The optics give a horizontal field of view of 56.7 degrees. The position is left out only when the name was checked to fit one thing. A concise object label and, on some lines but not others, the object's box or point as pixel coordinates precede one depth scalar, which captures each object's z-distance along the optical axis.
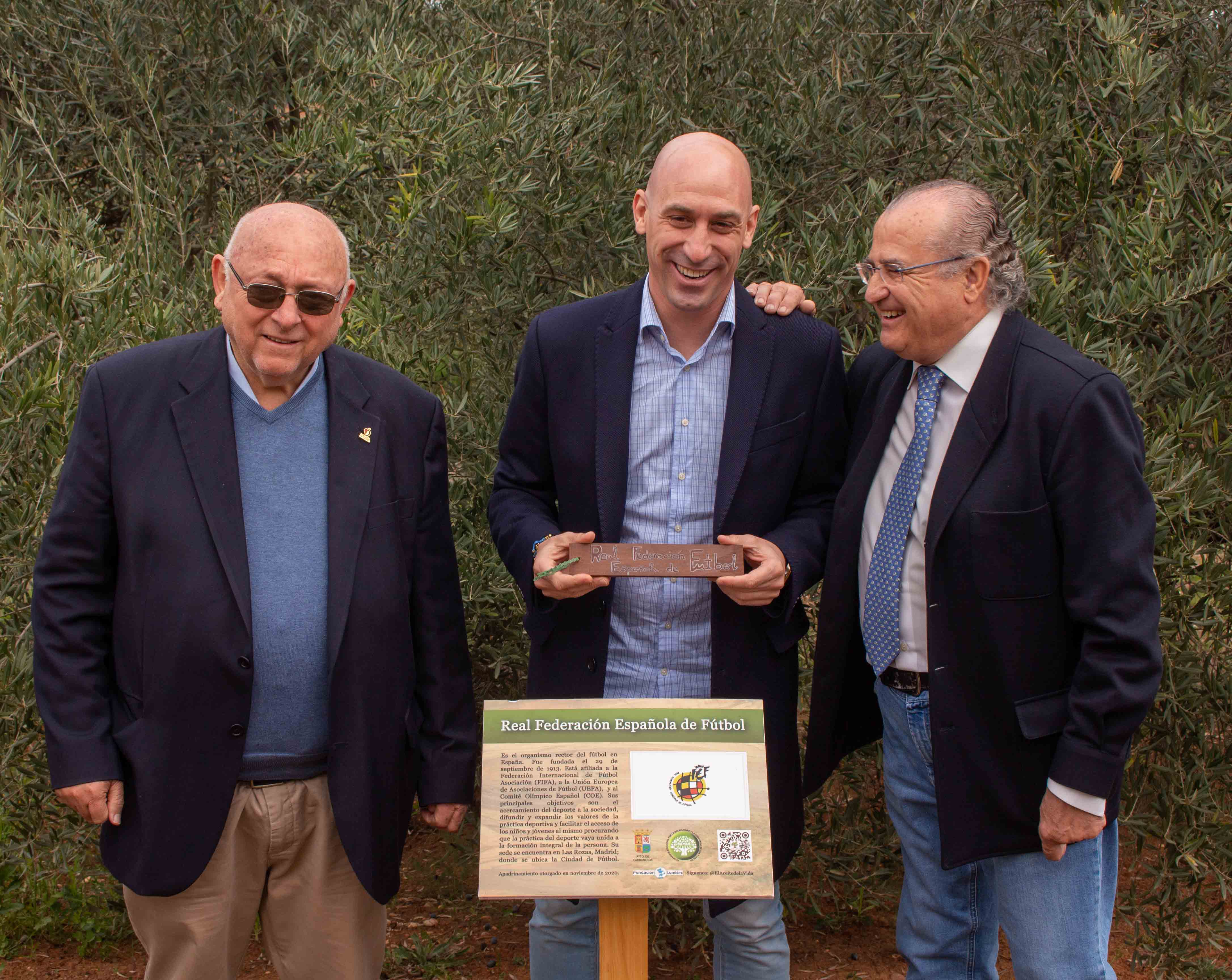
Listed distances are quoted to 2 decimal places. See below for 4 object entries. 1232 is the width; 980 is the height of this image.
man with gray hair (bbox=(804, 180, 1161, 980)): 2.80
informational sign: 2.78
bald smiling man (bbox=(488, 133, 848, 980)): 3.29
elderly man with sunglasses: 2.92
